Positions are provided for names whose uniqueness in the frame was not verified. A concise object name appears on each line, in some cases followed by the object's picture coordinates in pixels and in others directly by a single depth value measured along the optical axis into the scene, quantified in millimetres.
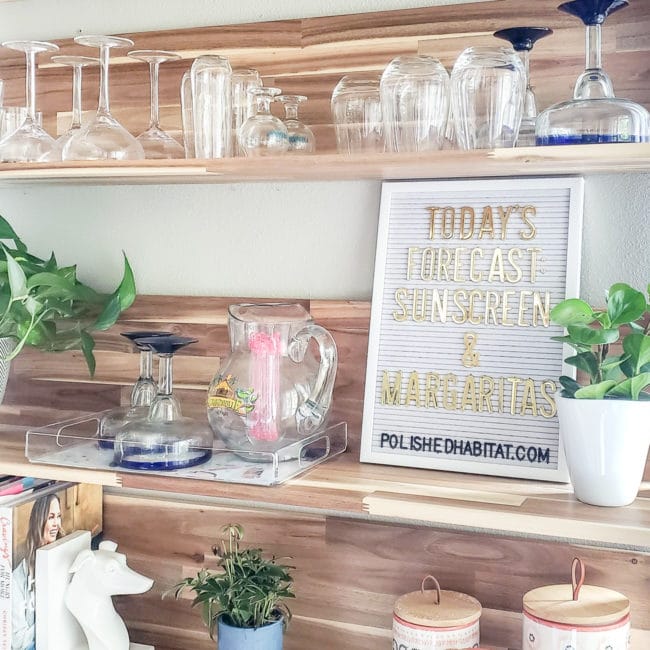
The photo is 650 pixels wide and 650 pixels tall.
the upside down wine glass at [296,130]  1417
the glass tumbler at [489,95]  1232
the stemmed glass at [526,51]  1292
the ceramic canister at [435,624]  1312
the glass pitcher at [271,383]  1390
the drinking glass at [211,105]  1422
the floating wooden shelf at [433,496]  1146
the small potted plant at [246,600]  1424
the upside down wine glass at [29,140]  1519
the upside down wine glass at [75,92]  1503
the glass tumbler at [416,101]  1277
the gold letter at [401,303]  1482
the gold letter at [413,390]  1457
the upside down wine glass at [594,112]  1162
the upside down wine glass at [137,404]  1492
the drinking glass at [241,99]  1435
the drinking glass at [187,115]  1439
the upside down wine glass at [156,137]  1490
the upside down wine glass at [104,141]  1460
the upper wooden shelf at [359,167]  1160
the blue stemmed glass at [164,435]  1396
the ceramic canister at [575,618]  1225
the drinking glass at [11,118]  1585
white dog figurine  1546
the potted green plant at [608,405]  1160
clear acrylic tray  1336
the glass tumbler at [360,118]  1348
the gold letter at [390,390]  1473
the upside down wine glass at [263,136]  1371
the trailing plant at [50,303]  1515
